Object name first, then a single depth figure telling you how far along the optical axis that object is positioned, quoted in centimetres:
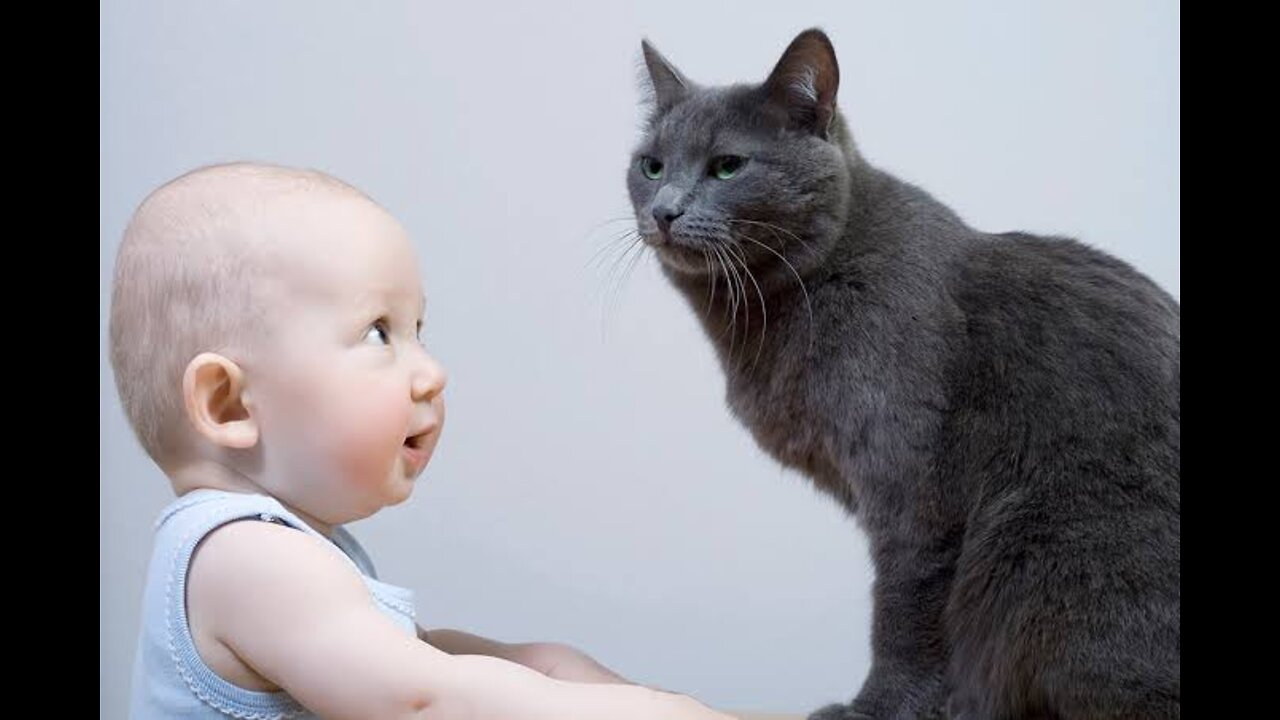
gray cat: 160
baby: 138
